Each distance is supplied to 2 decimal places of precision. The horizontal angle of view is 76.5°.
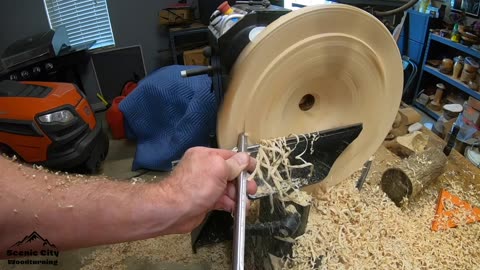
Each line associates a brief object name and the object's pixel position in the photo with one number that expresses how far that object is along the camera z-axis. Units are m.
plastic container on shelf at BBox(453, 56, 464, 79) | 2.85
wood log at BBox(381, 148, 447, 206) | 1.30
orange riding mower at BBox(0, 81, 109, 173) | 2.00
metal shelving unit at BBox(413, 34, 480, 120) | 2.65
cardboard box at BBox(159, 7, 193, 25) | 3.56
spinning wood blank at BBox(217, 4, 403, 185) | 0.91
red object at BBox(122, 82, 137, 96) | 3.37
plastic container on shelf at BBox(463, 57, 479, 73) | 2.68
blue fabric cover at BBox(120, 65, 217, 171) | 2.19
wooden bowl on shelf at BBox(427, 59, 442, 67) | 3.16
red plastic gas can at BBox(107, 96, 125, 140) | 2.88
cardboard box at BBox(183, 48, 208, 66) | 3.51
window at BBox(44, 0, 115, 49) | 3.40
